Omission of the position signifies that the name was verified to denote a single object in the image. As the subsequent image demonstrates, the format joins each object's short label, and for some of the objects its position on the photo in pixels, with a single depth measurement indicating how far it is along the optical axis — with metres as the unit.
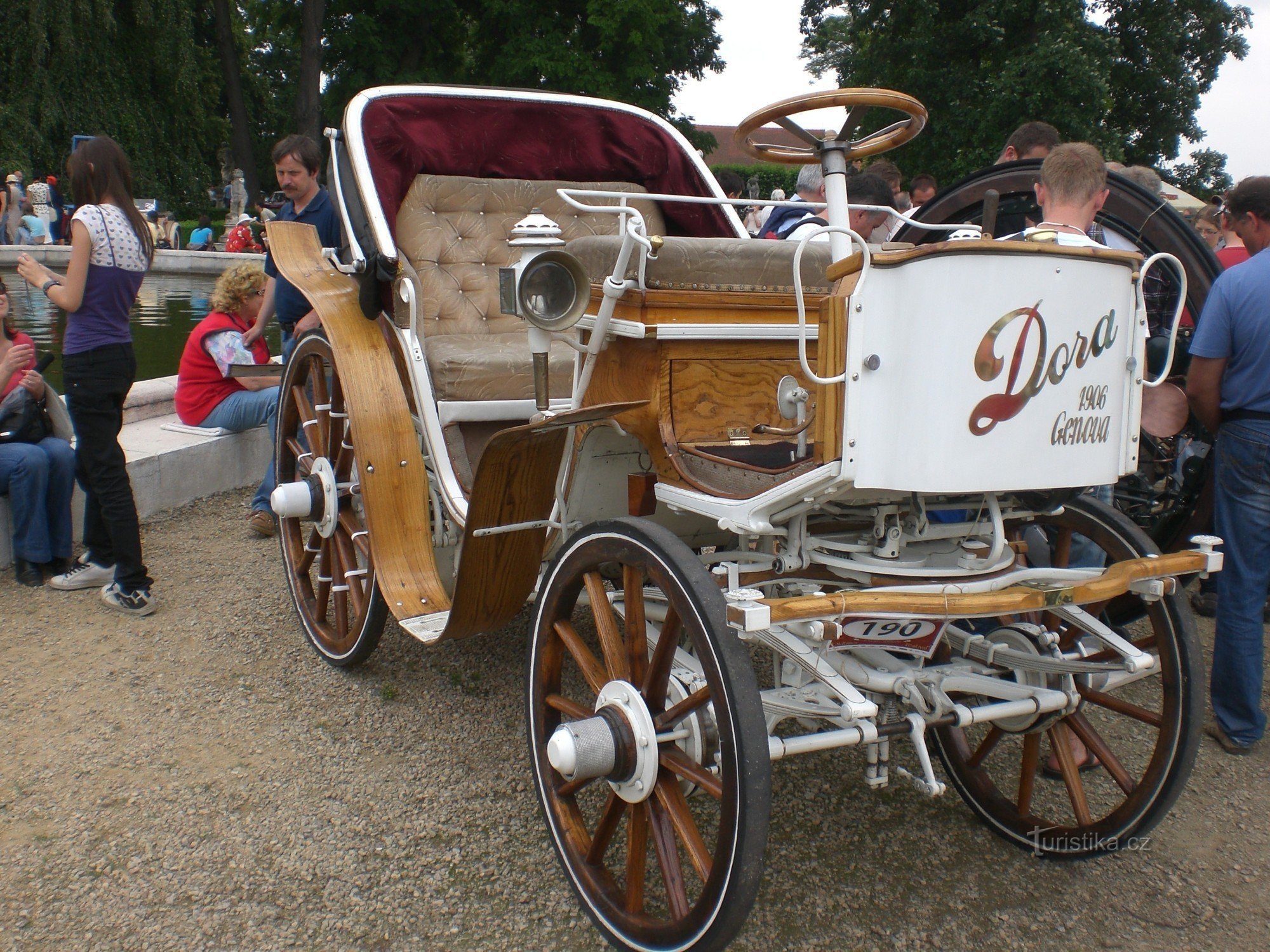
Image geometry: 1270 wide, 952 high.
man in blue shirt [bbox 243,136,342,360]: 5.21
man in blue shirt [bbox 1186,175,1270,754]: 3.20
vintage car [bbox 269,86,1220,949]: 1.93
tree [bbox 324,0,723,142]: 20.02
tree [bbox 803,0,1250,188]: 17.22
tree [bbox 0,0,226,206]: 19.00
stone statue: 27.12
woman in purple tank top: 3.96
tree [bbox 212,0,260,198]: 23.22
